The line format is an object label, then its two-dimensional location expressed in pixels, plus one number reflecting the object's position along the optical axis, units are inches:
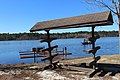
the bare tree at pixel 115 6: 248.9
